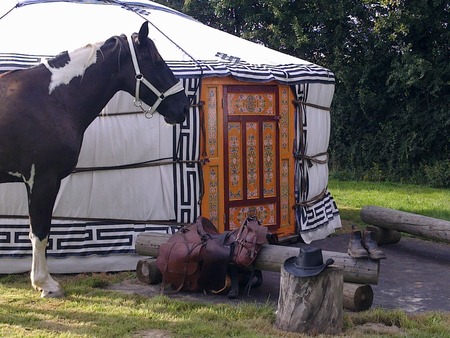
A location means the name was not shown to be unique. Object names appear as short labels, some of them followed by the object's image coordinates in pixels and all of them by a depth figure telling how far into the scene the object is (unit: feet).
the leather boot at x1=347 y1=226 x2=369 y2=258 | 11.06
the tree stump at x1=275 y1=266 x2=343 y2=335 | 9.80
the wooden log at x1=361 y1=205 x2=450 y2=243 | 16.02
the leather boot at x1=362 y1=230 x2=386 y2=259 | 10.94
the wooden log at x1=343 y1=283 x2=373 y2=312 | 11.08
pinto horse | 11.36
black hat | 9.83
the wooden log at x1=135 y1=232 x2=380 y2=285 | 11.09
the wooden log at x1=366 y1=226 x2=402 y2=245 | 17.73
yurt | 14.21
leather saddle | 11.97
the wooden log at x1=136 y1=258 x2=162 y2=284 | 13.07
